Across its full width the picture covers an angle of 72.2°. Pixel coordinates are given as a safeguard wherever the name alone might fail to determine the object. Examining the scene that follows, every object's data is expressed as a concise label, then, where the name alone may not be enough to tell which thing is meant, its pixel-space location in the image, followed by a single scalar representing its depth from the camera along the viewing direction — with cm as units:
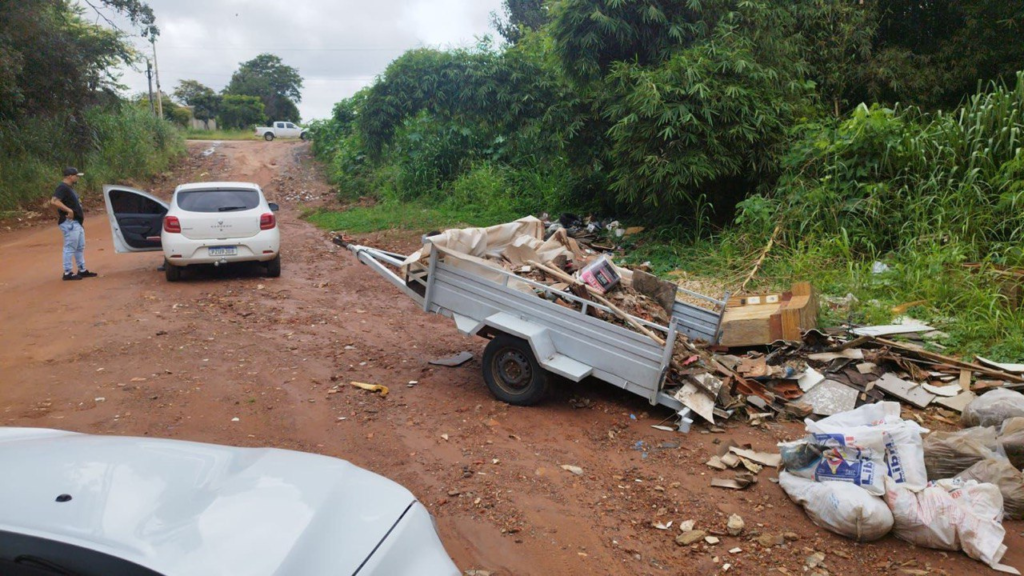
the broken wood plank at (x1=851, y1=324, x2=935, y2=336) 668
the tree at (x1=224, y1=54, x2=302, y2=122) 6312
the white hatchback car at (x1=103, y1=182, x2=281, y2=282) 1017
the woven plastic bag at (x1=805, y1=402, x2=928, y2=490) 421
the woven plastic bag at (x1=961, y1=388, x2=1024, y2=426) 511
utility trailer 543
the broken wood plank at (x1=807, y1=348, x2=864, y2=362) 627
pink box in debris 615
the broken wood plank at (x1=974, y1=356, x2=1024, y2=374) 599
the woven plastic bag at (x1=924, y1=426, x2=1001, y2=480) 441
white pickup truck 4222
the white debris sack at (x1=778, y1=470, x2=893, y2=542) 394
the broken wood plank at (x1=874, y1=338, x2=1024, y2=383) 593
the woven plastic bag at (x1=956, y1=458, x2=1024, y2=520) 420
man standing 1040
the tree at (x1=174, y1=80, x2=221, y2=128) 5800
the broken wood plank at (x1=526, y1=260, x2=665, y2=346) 547
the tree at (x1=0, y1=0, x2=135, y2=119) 1551
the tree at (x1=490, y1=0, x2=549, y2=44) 3488
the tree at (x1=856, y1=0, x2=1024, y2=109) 1445
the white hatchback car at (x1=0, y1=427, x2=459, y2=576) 186
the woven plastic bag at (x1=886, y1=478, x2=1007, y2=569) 382
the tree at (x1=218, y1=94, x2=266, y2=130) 5469
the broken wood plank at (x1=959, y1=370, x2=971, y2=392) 594
